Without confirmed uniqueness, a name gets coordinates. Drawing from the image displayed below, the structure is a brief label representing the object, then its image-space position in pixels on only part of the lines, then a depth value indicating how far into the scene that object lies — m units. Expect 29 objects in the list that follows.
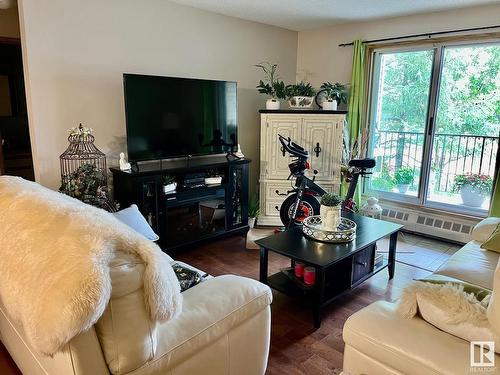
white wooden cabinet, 4.24
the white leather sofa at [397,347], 1.20
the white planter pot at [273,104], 4.27
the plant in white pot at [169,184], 3.37
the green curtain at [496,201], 3.63
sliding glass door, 3.87
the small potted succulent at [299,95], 4.33
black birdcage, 2.87
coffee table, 2.36
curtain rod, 3.65
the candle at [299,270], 2.66
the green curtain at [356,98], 4.43
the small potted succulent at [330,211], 2.64
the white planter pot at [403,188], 4.48
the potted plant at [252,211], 4.16
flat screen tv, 3.21
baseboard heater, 3.97
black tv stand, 3.25
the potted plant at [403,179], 4.46
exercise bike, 3.65
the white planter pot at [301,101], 4.34
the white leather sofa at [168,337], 1.17
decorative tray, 2.62
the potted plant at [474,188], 3.93
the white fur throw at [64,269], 1.06
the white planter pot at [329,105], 4.30
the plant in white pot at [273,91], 4.28
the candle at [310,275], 2.58
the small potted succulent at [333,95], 4.32
